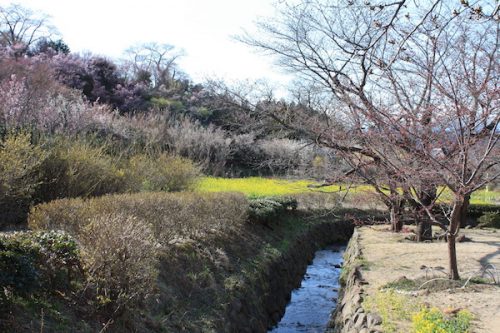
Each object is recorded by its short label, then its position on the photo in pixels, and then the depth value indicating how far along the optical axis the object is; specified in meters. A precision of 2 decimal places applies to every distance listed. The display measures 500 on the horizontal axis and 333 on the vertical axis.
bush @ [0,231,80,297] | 4.17
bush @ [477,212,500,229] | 18.84
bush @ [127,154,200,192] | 12.90
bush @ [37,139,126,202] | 9.64
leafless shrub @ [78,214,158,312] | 5.15
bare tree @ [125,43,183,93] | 40.34
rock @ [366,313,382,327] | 5.75
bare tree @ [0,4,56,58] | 32.53
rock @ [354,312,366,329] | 6.10
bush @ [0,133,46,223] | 7.93
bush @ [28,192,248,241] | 6.38
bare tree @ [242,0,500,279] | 6.67
